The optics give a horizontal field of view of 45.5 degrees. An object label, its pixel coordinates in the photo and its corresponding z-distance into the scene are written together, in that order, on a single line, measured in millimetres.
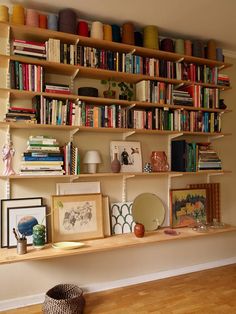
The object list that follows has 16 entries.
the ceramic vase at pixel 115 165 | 2559
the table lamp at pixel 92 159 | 2498
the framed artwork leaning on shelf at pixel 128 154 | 2693
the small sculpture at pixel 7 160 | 2230
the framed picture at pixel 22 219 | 2260
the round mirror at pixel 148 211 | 2775
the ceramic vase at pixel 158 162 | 2850
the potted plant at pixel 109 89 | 2614
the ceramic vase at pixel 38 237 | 2170
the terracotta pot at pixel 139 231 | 2502
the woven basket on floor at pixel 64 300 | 2061
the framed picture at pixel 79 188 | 2496
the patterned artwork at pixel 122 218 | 2652
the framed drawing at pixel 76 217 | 2406
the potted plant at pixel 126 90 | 2689
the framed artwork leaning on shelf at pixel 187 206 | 2914
